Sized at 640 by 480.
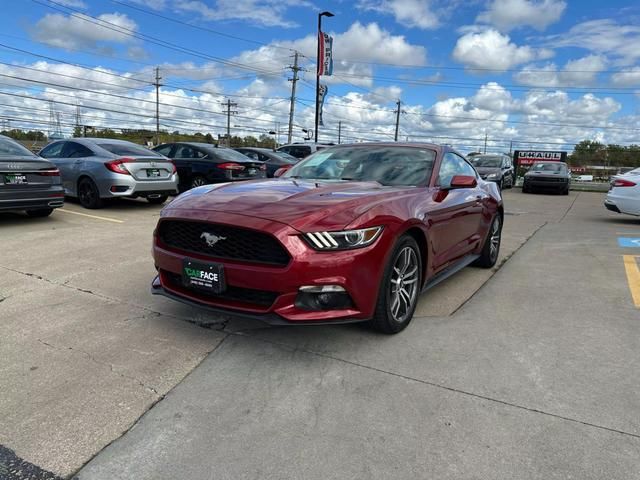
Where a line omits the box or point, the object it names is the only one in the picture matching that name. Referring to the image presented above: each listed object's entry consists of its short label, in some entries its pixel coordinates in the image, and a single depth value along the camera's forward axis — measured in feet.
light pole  74.59
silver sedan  29.32
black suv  63.03
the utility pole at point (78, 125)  216.13
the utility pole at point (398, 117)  208.13
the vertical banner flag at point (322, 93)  93.30
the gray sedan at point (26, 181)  23.30
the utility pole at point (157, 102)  203.85
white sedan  33.09
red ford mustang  9.60
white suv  54.25
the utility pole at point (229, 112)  263.08
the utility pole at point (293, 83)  138.95
